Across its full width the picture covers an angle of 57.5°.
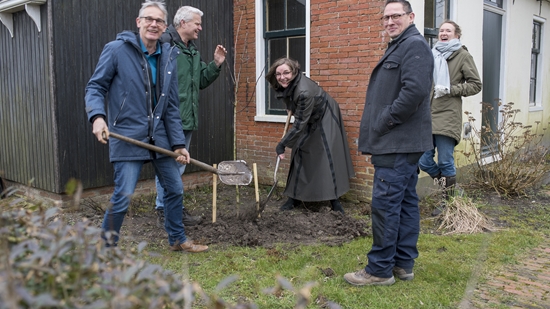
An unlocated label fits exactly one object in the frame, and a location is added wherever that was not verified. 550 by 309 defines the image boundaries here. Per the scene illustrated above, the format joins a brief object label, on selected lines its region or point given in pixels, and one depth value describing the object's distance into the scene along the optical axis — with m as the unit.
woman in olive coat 5.69
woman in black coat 5.67
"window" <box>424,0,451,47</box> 6.76
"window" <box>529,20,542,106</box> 10.99
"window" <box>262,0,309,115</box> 7.15
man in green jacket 5.19
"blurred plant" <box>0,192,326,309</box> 1.26
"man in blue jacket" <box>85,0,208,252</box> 3.89
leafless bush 6.86
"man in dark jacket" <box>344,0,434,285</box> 3.50
